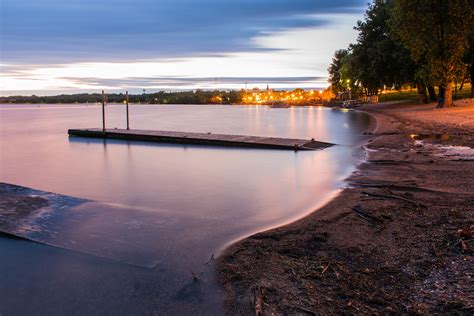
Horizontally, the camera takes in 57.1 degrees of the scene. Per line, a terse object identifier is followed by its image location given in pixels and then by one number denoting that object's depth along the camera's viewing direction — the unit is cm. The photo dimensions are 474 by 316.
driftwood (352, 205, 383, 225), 722
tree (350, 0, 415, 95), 4381
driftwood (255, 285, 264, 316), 453
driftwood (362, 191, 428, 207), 806
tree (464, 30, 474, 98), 3782
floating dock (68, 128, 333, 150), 1911
